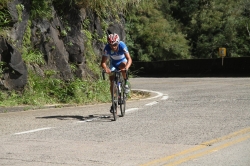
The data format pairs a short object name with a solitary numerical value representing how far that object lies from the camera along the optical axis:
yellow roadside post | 38.81
